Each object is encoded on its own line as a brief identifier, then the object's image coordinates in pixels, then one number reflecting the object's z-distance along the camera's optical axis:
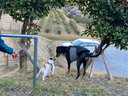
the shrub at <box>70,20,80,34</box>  27.12
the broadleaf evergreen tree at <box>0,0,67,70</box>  4.12
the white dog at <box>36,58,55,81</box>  4.44
